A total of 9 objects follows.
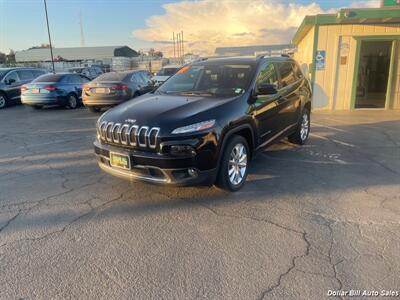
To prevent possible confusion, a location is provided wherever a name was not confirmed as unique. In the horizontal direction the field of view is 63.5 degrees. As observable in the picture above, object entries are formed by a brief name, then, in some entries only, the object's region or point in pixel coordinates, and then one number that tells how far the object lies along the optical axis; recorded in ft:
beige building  35.04
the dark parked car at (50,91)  40.52
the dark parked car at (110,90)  35.58
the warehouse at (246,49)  107.64
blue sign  36.29
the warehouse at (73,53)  226.99
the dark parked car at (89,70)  67.00
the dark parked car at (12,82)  44.96
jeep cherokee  11.91
